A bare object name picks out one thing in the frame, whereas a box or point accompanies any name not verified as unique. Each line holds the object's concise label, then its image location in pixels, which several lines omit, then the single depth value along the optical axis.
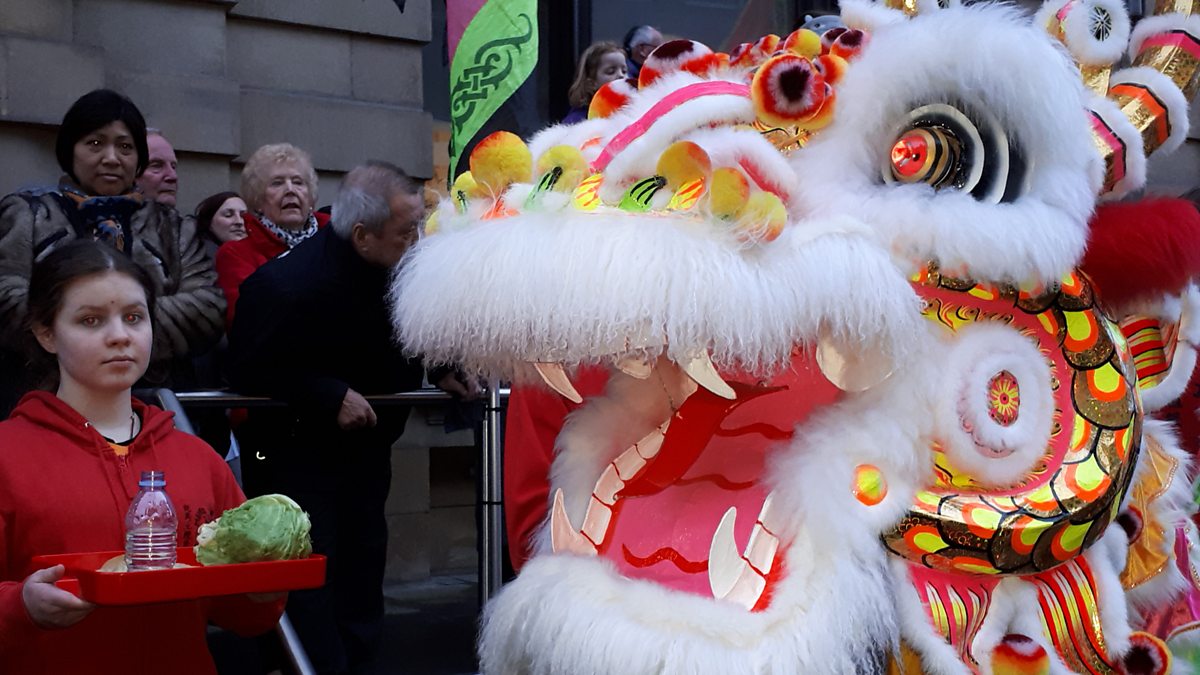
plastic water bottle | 2.36
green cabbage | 2.39
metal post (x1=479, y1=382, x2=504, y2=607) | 4.52
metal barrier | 4.52
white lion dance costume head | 2.16
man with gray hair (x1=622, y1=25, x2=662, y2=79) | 5.40
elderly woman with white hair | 5.07
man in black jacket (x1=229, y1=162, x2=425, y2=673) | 4.45
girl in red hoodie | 2.48
